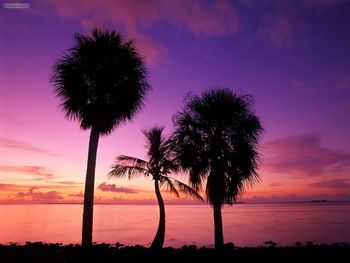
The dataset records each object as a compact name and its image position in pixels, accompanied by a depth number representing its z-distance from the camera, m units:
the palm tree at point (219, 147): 17.25
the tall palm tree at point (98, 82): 15.22
